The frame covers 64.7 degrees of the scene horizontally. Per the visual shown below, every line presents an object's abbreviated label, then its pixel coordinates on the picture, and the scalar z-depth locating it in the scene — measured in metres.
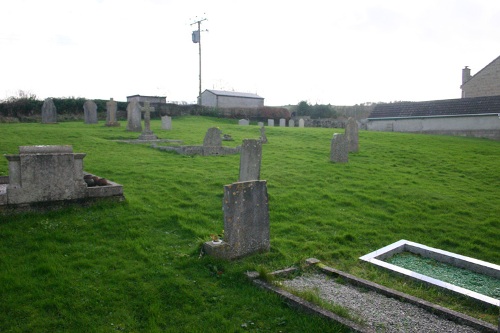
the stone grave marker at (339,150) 15.74
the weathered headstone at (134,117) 23.06
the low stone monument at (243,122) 36.47
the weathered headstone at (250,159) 9.95
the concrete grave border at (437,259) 5.77
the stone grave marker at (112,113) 26.08
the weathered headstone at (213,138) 16.32
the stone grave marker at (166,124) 26.00
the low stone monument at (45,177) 7.19
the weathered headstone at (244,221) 6.28
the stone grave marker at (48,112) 27.31
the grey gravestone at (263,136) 20.99
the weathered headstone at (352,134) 18.27
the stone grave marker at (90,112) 28.47
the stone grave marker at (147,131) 19.70
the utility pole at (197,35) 50.16
